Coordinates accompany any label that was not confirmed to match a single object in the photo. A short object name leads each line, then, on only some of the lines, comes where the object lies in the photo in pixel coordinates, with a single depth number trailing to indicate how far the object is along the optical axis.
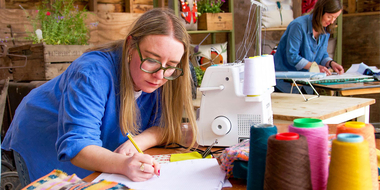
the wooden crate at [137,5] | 3.54
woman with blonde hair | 0.93
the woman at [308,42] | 2.92
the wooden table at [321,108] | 1.55
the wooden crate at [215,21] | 3.21
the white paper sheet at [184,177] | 0.83
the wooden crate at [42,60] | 2.19
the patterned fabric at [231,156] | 0.86
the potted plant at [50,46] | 2.20
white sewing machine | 1.15
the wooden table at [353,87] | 2.06
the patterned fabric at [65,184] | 0.73
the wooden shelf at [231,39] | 3.42
